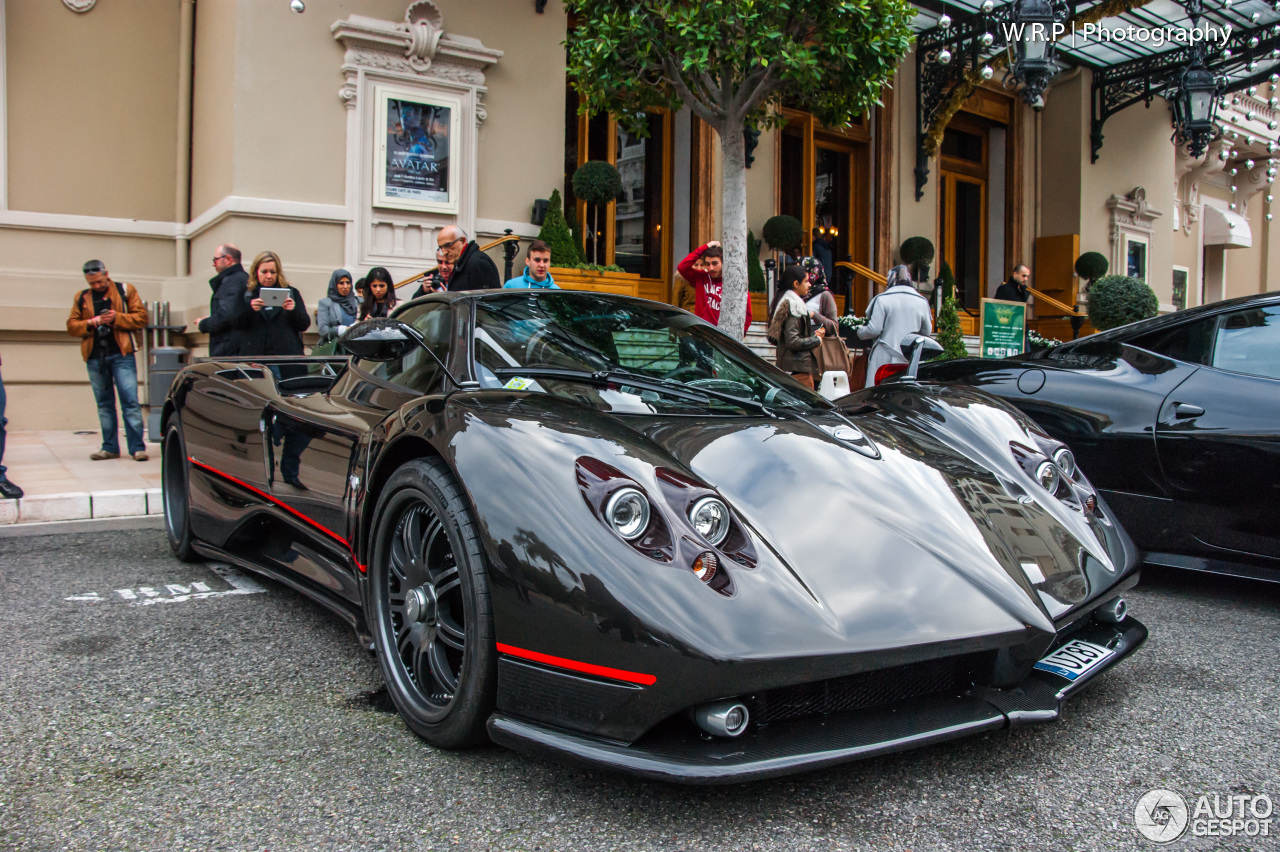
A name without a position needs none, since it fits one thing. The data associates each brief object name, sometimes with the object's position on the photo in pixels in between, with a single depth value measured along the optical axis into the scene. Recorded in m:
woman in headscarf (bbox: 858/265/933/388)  7.59
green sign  10.53
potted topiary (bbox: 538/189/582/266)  10.02
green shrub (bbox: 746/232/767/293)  12.39
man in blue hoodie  6.71
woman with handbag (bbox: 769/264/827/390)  7.49
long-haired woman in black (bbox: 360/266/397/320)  7.45
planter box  9.98
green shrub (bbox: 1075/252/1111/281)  16.28
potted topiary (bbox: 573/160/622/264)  10.45
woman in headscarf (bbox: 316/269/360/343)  7.93
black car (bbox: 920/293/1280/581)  3.58
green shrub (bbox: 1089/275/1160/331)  12.99
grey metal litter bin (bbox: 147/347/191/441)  7.99
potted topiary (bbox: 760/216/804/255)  12.60
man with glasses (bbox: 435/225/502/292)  6.25
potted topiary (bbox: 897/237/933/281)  14.50
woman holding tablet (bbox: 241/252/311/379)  6.92
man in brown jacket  7.55
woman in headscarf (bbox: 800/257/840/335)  8.59
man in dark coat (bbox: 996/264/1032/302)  12.20
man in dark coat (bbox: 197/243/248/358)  6.87
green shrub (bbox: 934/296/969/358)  11.34
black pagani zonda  1.86
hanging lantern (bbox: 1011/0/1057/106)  8.75
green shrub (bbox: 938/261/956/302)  14.82
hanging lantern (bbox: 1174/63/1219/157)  10.80
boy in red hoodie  8.30
